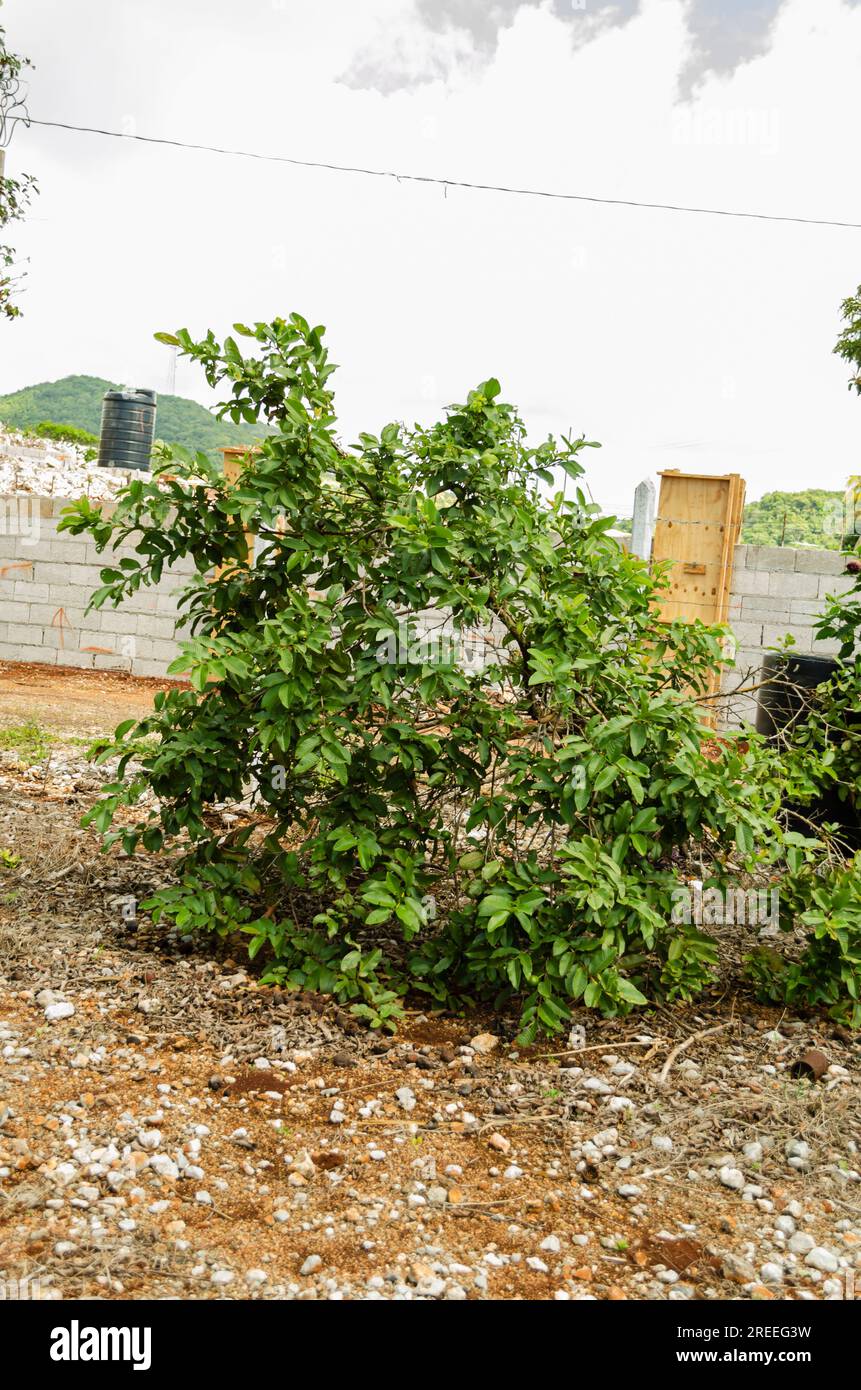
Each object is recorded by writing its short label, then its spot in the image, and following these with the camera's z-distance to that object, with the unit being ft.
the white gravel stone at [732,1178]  7.32
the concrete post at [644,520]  25.08
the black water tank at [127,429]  53.83
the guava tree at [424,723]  9.02
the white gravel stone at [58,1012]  9.14
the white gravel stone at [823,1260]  6.39
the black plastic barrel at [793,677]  15.55
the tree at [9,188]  29.76
